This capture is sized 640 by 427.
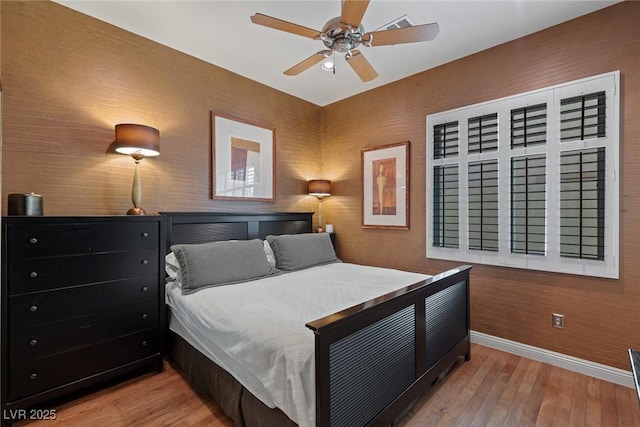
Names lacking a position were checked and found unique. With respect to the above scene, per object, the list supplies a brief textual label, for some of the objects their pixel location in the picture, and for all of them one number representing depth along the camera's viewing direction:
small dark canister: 1.97
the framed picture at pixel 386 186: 3.62
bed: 1.39
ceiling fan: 1.84
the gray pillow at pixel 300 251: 3.13
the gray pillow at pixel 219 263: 2.40
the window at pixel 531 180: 2.40
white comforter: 1.40
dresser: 1.84
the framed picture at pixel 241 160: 3.32
